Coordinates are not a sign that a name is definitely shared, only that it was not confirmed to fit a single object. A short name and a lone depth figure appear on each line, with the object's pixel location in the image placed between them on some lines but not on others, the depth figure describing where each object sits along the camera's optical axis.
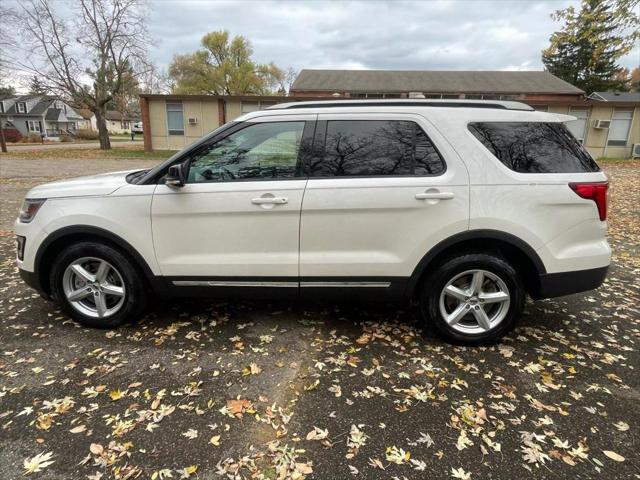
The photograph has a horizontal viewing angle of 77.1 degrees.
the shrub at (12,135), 44.52
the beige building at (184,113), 22.64
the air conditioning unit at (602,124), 22.05
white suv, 3.06
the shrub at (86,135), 52.99
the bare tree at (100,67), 27.11
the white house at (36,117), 64.62
